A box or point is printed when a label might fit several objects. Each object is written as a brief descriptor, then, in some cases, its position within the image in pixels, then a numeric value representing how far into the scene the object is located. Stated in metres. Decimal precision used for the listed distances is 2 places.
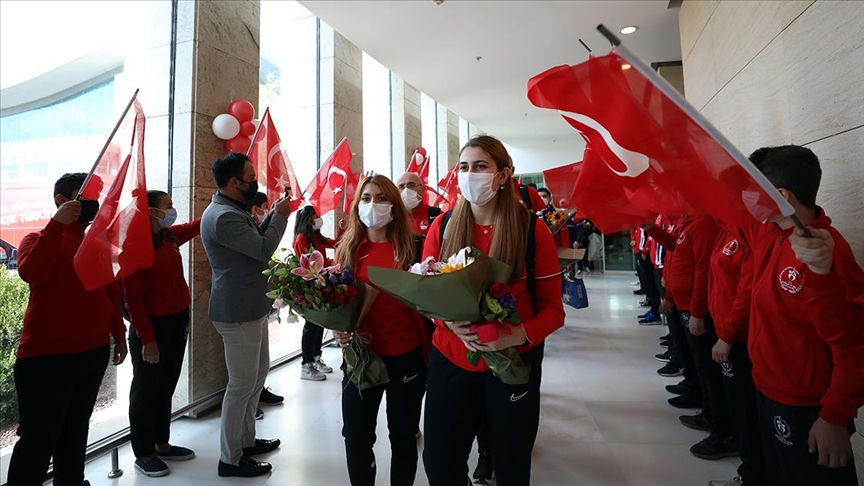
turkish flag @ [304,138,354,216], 3.83
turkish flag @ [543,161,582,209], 2.66
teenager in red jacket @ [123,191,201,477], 2.46
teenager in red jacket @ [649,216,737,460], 2.60
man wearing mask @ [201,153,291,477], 2.30
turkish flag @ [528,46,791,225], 0.87
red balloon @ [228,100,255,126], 3.69
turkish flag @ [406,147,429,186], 6.15
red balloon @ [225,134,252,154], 3.66
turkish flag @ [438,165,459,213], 5.68
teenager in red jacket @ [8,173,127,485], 1.87
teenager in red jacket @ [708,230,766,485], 1.96
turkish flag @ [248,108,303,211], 3.43
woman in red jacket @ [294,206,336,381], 3.57
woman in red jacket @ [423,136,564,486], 1.43
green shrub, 2.45
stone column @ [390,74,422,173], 8.08
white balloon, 3.56
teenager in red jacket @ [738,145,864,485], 1.25
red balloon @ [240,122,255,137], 3.70
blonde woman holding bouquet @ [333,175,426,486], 1.80
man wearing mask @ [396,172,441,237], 3.53
